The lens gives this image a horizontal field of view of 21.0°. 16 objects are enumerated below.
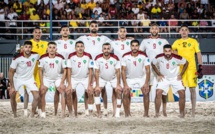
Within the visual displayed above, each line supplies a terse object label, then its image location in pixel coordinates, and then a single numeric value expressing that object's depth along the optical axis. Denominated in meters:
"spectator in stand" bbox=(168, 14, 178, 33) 26.55
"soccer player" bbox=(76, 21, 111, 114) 16.22
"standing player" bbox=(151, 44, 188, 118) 14.83
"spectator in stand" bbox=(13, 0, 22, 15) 27.39
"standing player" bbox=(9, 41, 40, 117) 15.27
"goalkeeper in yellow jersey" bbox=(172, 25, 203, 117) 15.30
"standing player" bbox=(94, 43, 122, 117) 14.96
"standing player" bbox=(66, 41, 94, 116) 15.20
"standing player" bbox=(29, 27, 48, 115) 15.99
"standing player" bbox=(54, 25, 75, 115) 16.19
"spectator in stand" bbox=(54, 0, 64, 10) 27.31
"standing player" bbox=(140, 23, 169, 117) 15.66
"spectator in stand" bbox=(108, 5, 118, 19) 27.12
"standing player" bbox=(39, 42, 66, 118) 15.21
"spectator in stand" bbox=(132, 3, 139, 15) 27.33
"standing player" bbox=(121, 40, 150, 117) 14.92
